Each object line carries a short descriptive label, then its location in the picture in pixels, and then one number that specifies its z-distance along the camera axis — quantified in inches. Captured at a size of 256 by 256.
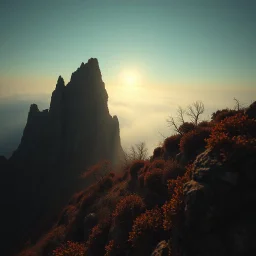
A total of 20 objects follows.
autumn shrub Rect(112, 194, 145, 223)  651.5
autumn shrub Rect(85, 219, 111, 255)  681.6
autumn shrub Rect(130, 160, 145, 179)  949.6
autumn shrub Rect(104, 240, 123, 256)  585.9
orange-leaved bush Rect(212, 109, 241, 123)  784.9
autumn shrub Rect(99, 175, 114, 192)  1154.4
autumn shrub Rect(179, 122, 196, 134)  945.4
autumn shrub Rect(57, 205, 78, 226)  1182.6
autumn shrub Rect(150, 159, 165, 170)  818.8
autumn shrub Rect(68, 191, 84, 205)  1423.6
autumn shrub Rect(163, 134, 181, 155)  884.0
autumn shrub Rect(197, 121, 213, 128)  845.1
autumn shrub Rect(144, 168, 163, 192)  711.9
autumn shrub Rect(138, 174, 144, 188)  824.4
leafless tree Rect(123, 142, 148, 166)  1674.5
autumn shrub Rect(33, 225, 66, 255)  997.2
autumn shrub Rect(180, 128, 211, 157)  700.7
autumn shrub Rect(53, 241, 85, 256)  690.2
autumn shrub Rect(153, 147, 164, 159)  995.9
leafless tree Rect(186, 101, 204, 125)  1110.4
